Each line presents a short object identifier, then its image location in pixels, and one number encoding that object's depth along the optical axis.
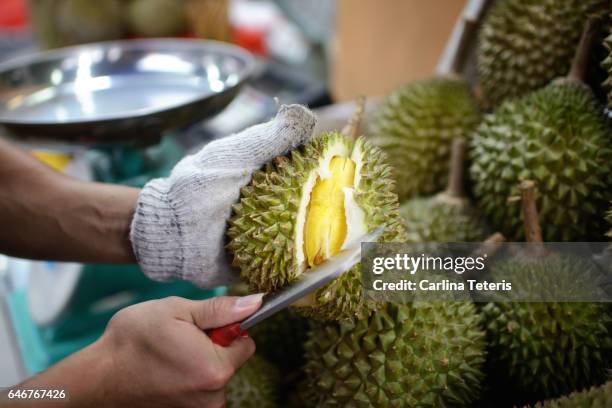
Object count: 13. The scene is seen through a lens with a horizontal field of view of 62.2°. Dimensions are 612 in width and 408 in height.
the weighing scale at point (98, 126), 1.39
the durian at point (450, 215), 1.33
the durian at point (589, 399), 0.78
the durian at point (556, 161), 1.13
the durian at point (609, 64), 1.07
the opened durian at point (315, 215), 0.88
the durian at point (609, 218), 0.99
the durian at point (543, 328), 0.99
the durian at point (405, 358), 0.99
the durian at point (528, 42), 1.29
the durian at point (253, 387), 1.19
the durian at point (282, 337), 1.31
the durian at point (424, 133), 1.52
